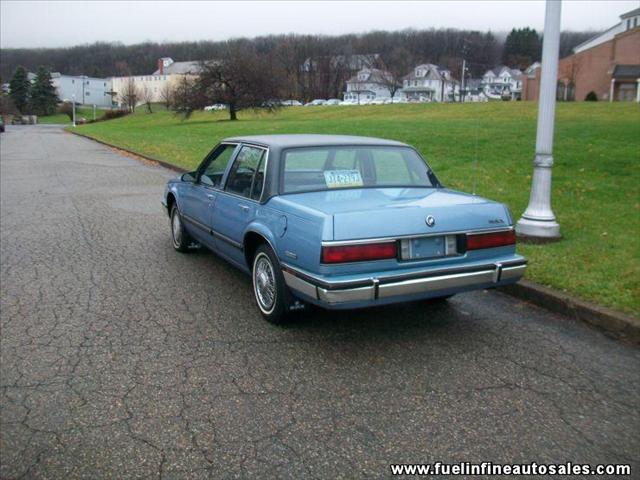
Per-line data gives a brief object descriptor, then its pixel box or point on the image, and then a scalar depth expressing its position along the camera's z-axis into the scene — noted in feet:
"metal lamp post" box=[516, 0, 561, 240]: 21.67
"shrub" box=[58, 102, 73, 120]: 387.06
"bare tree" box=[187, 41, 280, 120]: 188.24
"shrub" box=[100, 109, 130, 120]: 298.25
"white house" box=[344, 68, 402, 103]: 395.55
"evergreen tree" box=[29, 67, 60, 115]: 395.14
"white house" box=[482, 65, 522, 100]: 437.17
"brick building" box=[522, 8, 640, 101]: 184.03
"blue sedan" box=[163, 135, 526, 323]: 12.89
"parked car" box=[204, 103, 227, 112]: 194.59
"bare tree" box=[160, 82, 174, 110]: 323.31
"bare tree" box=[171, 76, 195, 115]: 190.70
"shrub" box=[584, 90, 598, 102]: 176.20
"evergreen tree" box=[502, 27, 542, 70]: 418.92
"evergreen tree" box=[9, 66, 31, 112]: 402.72
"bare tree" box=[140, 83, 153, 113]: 420.60
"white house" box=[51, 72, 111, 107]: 463.01
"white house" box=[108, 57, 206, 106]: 481.05
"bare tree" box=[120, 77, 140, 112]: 361.53
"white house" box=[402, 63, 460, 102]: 405.31
